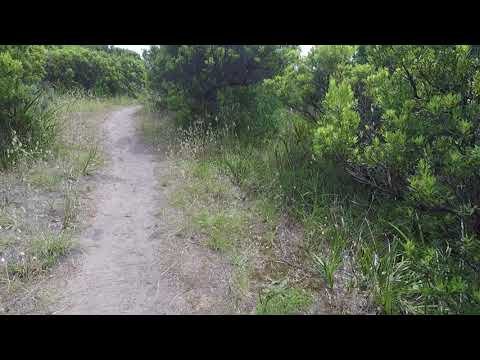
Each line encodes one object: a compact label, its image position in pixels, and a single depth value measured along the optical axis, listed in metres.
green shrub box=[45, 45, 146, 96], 12.95
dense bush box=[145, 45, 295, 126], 6.92
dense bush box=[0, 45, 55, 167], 5.03
